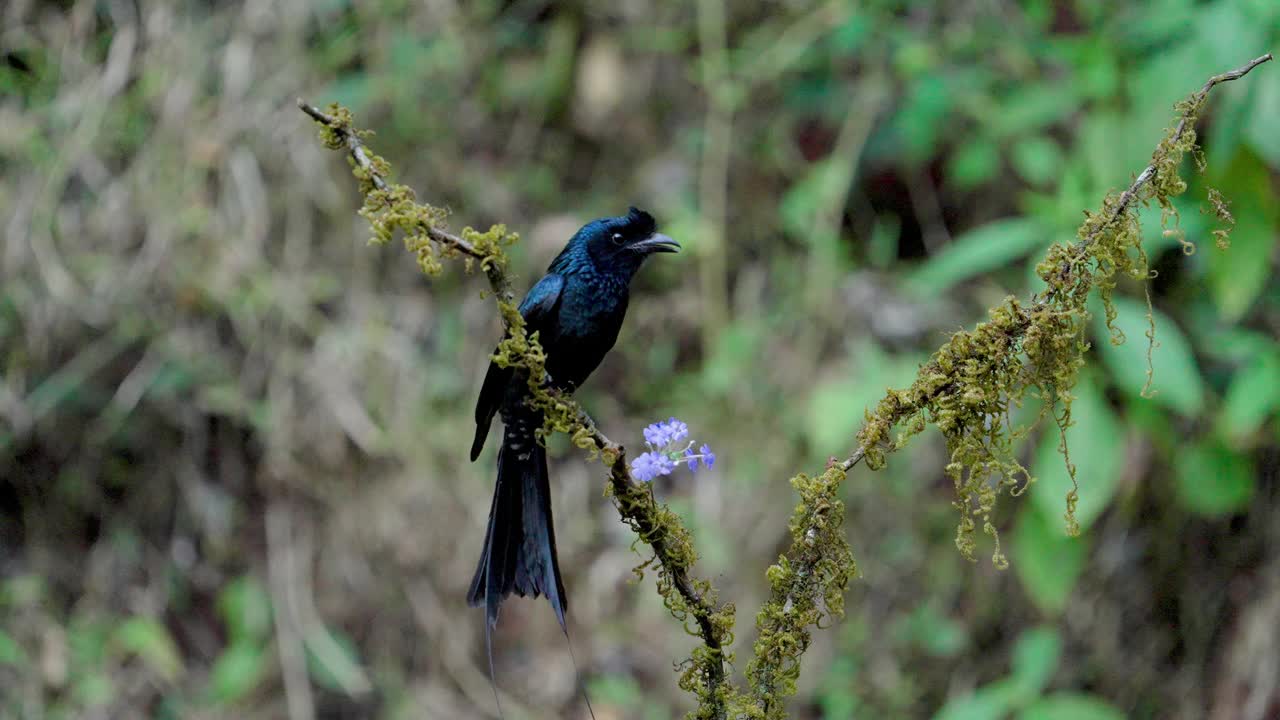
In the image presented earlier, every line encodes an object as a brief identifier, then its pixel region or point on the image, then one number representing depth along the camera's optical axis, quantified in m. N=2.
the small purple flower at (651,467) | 3.38
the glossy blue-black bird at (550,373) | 4.69
